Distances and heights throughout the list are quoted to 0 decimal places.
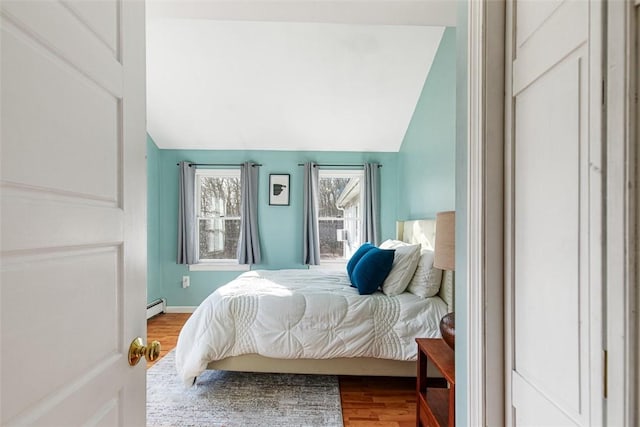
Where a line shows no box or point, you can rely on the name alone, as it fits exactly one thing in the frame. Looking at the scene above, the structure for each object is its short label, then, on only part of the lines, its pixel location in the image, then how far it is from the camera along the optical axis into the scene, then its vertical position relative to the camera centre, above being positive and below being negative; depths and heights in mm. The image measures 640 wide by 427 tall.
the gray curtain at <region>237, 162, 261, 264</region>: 4336 -168
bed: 2193 -841
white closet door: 614 -12
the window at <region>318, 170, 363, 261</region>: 4555 -125
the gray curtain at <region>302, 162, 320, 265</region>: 4324 -131
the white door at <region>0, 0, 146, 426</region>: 507 -2
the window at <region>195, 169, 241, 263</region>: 4582 -89
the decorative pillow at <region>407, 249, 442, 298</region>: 2387 -527
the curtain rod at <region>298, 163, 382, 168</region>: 4420 +609
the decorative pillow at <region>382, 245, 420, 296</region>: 2464 -477
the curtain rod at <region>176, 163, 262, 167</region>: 4434 +649
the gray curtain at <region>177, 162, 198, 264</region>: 4359 -96
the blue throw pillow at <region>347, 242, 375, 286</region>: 2991 -447
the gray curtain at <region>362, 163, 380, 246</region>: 4312 +80
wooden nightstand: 1280 -862
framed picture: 4434 +296
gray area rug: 1999 -1301
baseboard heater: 4051 -1249
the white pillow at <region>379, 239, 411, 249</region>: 3172 -352
